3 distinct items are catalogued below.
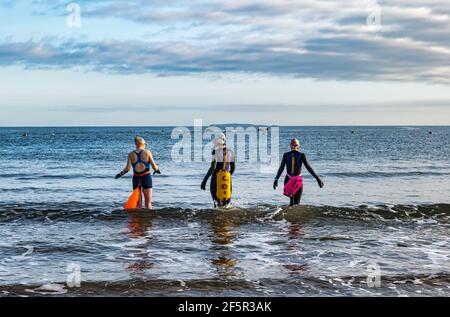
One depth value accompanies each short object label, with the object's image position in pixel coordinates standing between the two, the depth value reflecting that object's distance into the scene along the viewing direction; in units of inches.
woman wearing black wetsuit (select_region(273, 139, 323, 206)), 575.8
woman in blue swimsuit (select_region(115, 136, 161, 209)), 549.6
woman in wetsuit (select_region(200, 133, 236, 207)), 558.9
